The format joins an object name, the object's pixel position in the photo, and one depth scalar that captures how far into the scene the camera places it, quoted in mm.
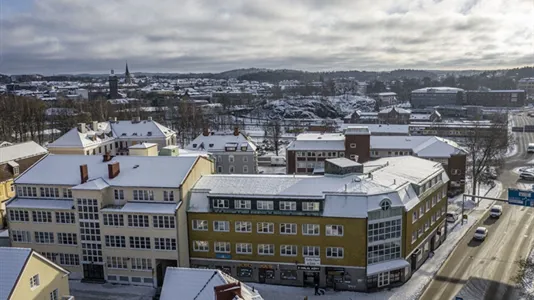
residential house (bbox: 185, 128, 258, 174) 76000
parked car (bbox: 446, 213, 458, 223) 55906
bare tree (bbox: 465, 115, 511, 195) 70062
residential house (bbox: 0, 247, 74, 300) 25750
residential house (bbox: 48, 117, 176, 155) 78750
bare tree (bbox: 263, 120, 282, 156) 103125
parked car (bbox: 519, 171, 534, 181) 76188
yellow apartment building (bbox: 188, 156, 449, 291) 39469
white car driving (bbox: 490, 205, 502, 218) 56531
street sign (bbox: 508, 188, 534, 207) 40109
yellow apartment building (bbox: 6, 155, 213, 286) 41000
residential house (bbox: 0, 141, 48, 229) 58741
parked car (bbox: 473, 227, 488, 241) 49562
